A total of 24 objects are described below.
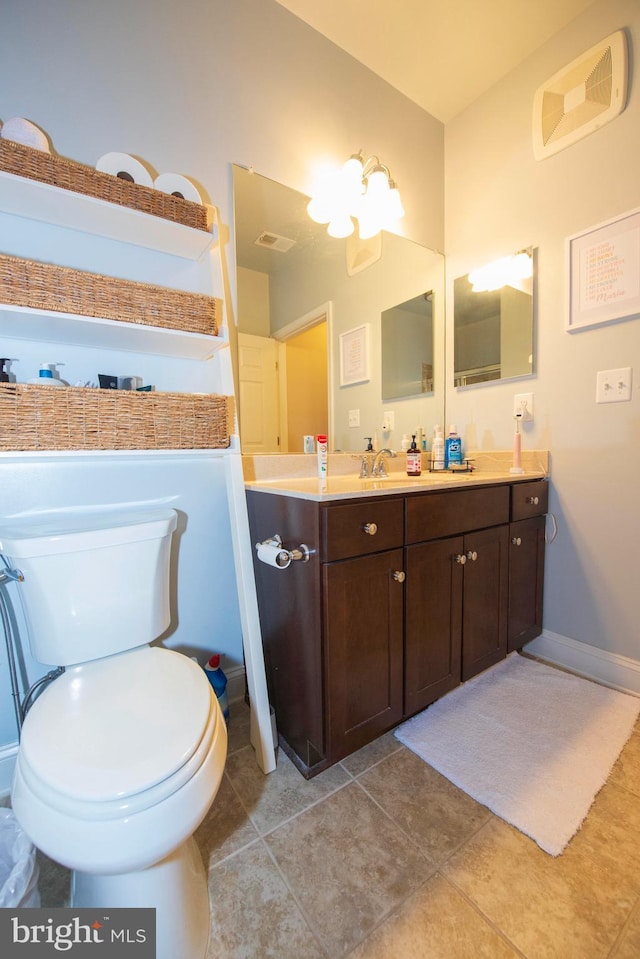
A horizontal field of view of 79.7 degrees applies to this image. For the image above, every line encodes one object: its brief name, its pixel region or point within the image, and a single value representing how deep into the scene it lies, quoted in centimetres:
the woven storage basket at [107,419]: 92
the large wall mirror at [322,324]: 147
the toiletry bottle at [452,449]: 196
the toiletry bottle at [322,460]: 143
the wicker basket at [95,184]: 91
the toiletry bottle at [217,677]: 134
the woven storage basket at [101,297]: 92
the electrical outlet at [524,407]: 175
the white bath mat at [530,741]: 105
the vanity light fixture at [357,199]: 160
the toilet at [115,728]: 62
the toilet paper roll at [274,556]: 105
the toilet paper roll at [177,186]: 122
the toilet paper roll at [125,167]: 113
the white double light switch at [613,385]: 146
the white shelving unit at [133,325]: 98
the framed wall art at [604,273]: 142
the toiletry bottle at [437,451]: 195
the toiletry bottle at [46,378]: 99
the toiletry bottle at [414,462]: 177
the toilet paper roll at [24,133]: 102
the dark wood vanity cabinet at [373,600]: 103
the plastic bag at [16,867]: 74
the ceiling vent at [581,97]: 142
